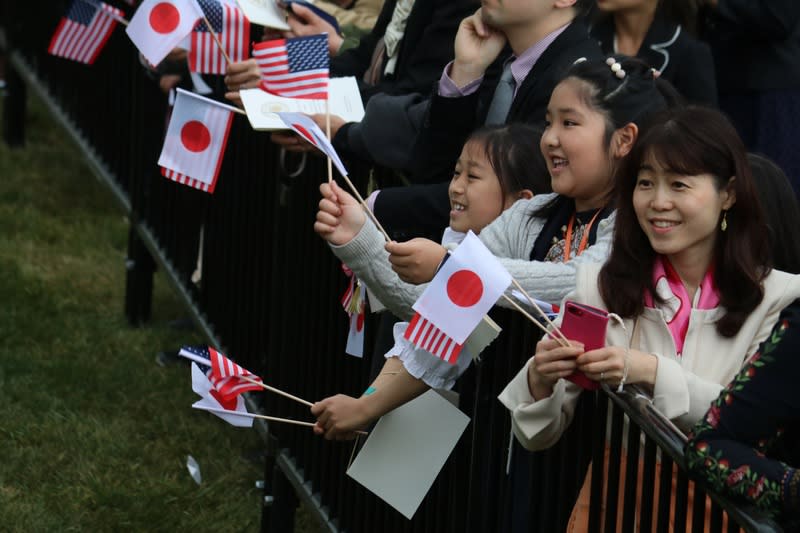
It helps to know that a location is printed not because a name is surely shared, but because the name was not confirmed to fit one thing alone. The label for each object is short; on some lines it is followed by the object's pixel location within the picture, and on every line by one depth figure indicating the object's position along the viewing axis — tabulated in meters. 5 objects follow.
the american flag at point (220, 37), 9.54
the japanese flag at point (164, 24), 9.06
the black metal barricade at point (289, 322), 5.64
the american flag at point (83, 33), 11.55
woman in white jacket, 5.55
